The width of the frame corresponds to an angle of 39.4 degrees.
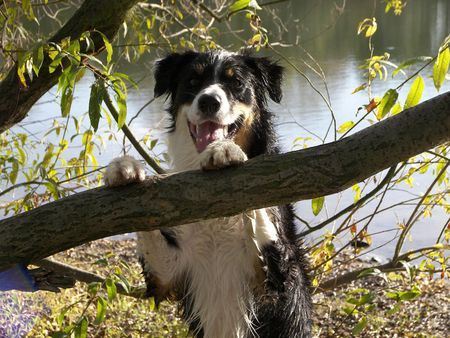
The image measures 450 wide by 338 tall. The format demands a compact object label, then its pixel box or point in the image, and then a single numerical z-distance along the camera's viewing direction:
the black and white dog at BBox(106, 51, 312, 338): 3.19
